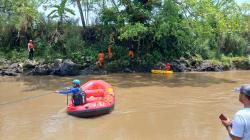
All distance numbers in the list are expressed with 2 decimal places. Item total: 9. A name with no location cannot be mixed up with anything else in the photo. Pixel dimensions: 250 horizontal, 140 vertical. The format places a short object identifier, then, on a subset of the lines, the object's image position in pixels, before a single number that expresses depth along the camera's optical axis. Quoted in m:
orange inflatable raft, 6.32
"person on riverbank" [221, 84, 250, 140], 2.20
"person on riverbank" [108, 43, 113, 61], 13.09
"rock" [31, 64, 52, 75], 11.96
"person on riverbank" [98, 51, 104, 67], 12.62
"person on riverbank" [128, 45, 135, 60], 13.15
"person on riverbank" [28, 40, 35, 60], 12.70
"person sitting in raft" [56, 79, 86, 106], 6.38
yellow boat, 12.12
